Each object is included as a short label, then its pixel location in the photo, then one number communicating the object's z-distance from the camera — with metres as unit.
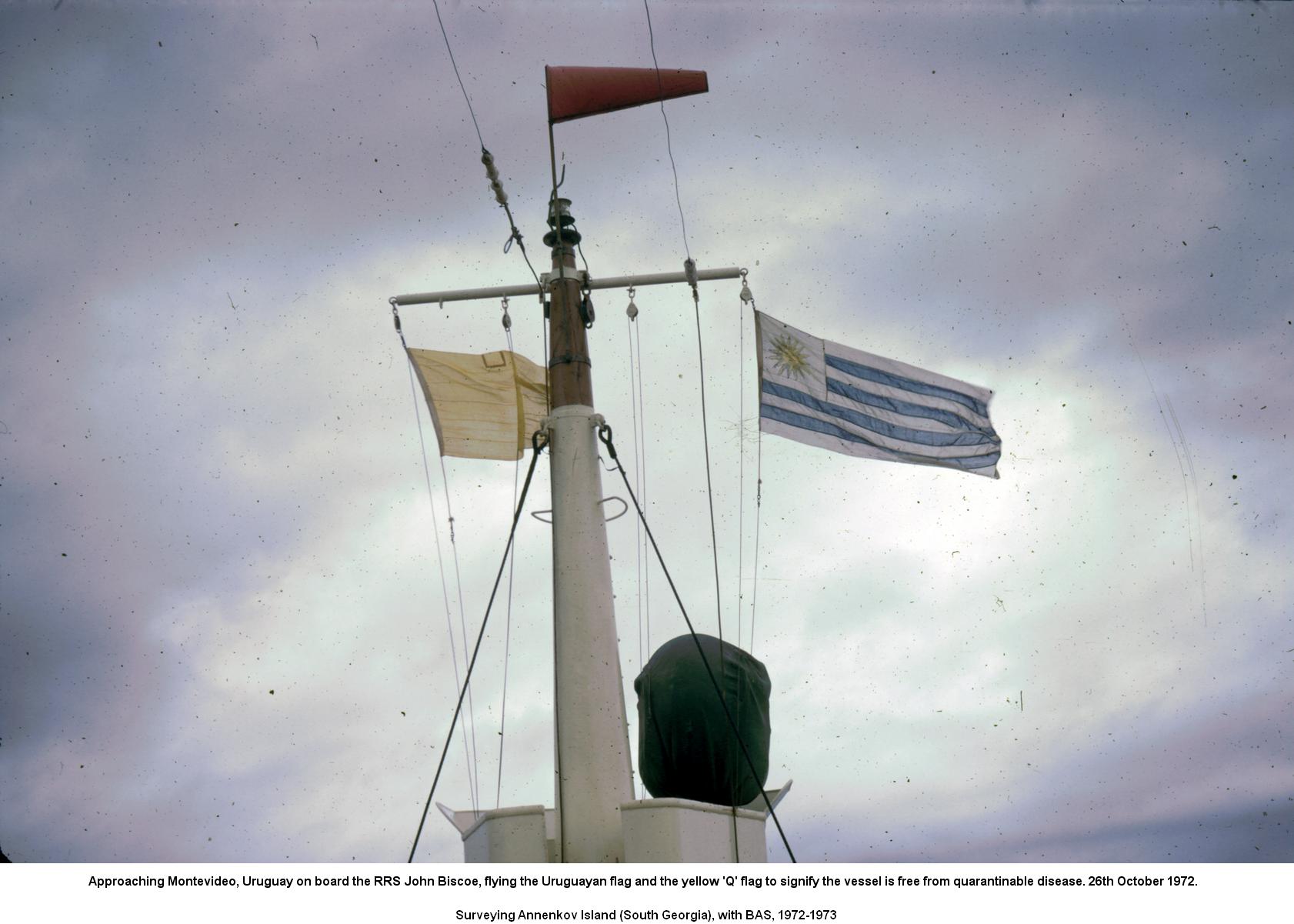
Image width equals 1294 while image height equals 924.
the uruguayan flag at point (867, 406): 10.20
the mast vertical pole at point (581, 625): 7.98
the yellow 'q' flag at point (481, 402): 9.63
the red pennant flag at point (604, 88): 9.77
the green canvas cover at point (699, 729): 8.64
